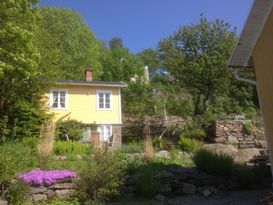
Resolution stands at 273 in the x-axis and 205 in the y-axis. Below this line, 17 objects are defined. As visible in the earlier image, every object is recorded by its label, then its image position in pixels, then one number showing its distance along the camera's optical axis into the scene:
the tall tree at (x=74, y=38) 23.45
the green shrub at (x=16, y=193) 5.12
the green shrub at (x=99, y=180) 5.43
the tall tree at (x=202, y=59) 14.86
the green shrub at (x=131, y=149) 9.90
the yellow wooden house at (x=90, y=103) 14.07
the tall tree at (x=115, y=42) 42.94
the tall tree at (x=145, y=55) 33.45
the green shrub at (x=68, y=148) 9.69
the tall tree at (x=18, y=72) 9.02
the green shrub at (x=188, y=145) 10.67
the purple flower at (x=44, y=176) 5.55
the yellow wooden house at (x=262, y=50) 4.29
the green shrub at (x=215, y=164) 6.59
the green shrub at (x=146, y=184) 5.82
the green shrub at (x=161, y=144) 11.40
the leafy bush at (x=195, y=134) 12.30
